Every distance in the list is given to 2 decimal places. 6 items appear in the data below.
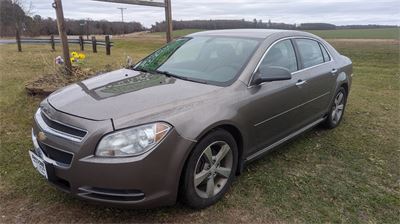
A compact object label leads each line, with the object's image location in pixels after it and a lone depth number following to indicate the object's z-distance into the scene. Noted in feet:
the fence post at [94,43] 63.72
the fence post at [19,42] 60.60
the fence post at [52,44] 66.72
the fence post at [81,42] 68.76
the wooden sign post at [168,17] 25.67
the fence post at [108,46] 56.35
